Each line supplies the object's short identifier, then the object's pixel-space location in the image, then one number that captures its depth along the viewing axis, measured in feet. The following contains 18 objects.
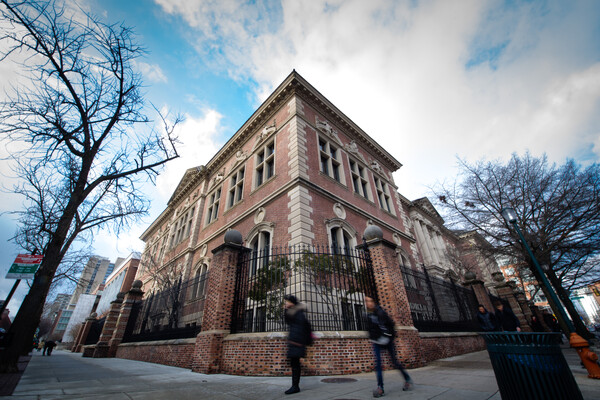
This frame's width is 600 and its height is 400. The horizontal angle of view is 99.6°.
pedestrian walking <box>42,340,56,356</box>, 62.44
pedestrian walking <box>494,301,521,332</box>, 24.52
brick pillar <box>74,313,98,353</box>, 66.44
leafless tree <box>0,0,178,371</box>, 22.33
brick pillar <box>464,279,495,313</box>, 40.75
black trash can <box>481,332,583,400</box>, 7.79
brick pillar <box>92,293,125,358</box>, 43.94
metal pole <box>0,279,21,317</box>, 24.72
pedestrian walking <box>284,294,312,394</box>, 13.12
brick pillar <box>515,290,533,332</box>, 51.06
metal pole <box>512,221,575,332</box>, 20.23
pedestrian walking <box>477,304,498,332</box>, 23.50
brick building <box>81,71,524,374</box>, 21.95
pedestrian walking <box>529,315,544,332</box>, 44.84
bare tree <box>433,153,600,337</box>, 37.88
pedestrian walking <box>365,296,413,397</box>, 13.96
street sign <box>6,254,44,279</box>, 23.99
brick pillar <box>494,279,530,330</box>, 46.61
